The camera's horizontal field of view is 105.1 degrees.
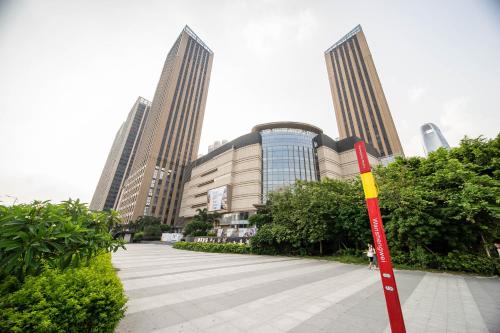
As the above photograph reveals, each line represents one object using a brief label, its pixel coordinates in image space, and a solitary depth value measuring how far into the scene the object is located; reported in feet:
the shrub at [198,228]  131.95
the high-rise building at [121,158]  337.95
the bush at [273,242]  56.54
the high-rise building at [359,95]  203.10
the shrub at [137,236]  144.14
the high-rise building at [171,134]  223.51
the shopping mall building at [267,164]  148.15
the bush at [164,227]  173.47
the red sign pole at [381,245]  7.54
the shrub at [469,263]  29.96
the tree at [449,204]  31.37
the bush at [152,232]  161.48
